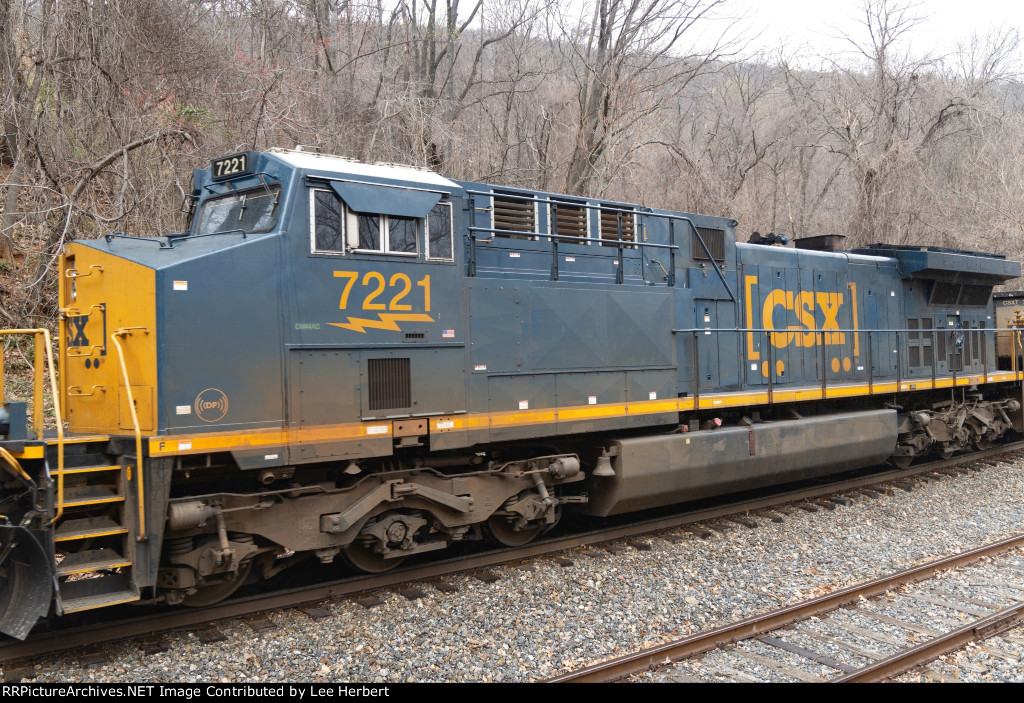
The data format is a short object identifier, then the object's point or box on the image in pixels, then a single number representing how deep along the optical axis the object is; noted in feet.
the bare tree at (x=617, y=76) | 58.49
